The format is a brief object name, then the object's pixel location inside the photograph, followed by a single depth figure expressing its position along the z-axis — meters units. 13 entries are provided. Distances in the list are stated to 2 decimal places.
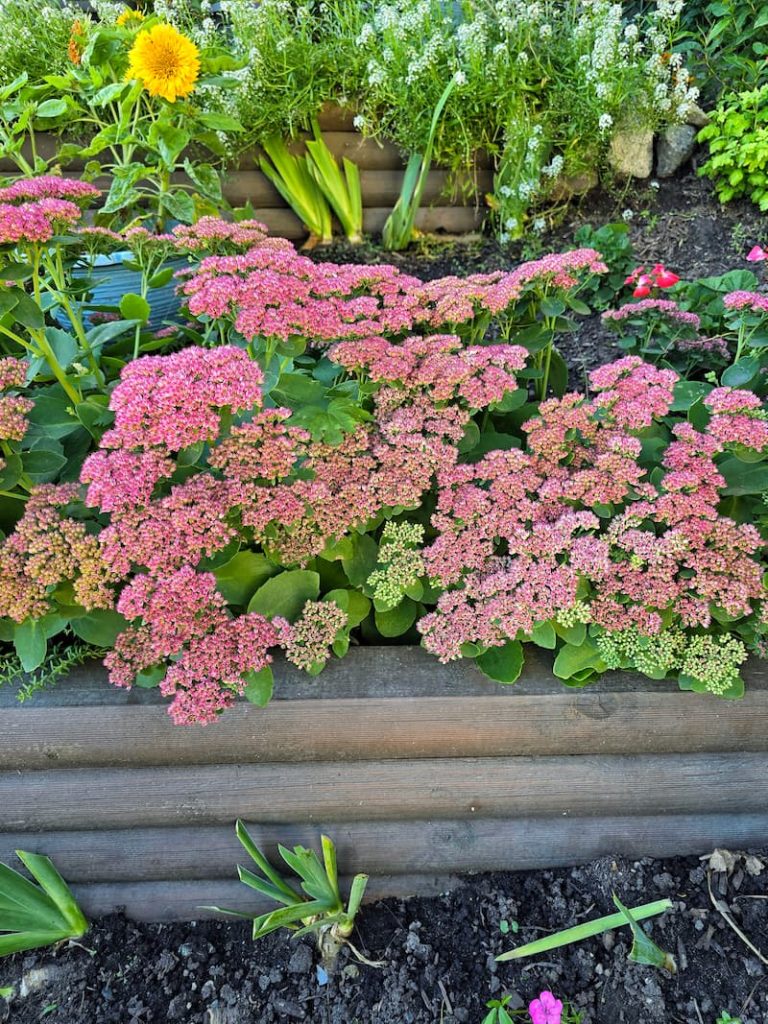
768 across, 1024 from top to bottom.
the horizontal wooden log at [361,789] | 1.12
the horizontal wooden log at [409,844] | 1.15
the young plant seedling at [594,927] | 0.98
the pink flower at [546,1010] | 0.96
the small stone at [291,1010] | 1.04
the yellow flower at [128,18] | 1.93
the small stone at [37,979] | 1.09
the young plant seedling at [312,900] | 1.00
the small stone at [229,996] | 1.06
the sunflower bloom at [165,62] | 1.58
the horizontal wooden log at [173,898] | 1.17
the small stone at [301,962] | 1.09
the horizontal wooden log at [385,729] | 1.08
